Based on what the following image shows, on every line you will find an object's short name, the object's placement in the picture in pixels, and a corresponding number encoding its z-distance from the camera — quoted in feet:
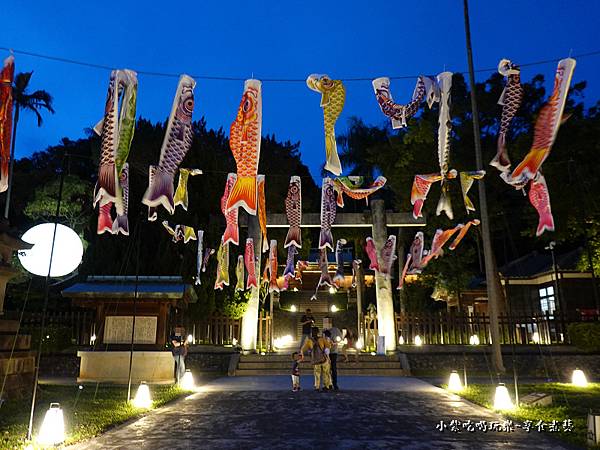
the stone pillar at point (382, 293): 56.29
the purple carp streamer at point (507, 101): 32.76
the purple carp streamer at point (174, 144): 28.37
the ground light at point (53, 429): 18.06
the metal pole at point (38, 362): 17.83
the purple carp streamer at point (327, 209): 50.72
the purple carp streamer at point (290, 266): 60.34
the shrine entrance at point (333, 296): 57.26
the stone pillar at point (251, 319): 56.65
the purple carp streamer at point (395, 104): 34.22
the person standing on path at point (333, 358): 35.84
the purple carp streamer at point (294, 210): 50.65
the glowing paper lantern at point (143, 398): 28.75
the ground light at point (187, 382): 37.76
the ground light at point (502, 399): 26.81
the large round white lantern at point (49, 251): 34.86
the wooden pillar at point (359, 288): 81.88
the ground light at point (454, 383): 36.28
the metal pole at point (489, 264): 43.86
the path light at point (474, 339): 61.96
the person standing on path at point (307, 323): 45.48
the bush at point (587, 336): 49.01
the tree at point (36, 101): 106.16
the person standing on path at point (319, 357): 34.81
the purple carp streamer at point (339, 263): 70.49
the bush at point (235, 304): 66.59
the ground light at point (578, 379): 39.75
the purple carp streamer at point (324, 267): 63.90
